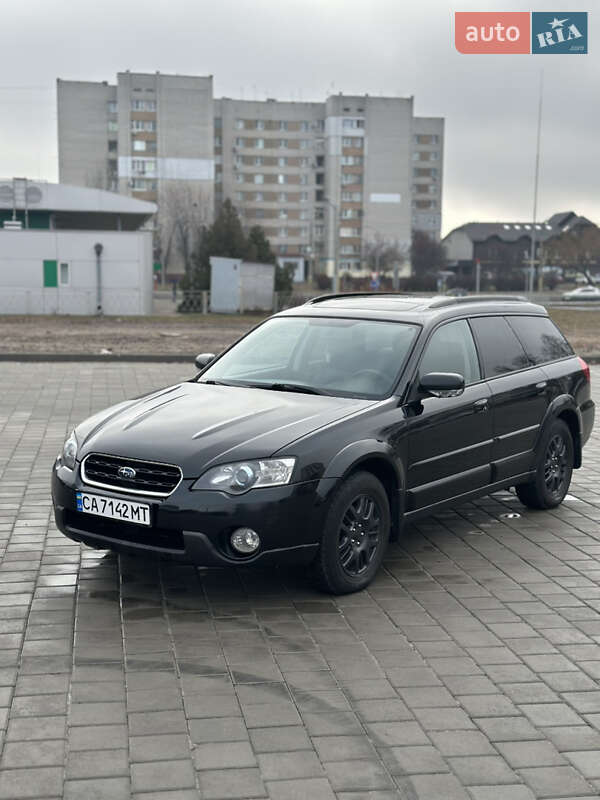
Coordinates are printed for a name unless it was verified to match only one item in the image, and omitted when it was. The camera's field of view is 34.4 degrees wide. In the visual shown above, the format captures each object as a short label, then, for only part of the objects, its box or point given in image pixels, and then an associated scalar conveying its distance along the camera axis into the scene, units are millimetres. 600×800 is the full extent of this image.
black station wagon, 4969
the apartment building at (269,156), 105312
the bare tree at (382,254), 103312
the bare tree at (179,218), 97250
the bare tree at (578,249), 93150
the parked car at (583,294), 66250
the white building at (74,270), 37750
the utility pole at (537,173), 59281
